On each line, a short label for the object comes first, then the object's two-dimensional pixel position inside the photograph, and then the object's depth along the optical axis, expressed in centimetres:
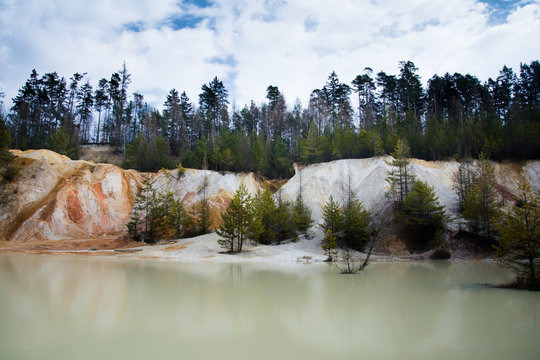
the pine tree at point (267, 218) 3388
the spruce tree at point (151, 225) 3466
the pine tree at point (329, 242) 2644
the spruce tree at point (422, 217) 3020
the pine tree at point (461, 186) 3334
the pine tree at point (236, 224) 2942
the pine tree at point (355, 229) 3081
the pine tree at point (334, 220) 3072
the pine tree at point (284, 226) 3444
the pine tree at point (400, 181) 3419
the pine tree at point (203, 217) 3691
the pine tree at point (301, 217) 3484
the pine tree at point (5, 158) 3572
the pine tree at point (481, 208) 2949
